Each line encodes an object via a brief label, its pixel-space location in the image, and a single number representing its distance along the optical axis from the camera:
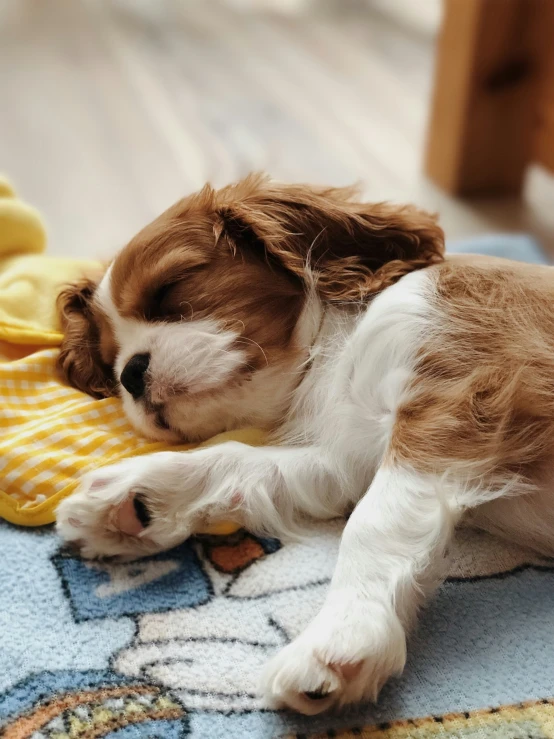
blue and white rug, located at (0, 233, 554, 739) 0.44
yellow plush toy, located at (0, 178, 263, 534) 0.54
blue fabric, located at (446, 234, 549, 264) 0.79
